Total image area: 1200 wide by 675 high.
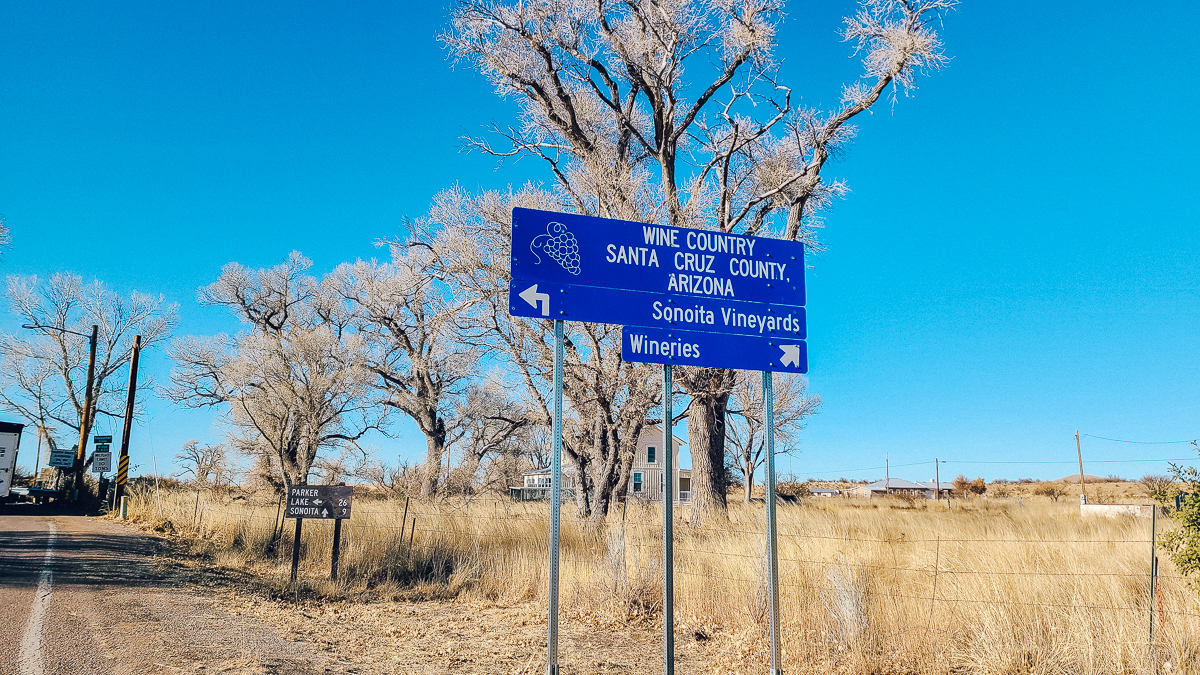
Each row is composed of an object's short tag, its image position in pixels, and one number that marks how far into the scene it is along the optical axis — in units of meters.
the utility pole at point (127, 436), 26.50
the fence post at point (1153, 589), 5.48
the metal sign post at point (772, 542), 5.41
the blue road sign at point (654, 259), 5.37
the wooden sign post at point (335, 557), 10.50
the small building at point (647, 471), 43.09
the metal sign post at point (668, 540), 5.08
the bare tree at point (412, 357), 26.45
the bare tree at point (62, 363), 36.66
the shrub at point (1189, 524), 5.18
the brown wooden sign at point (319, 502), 10.75
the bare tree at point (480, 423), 34.38
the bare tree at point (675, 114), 14.97
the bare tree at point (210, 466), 34.61
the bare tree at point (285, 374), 30.61
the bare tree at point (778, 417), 22.42
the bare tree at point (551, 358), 15.42
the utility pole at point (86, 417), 31.12
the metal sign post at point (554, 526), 4.84
